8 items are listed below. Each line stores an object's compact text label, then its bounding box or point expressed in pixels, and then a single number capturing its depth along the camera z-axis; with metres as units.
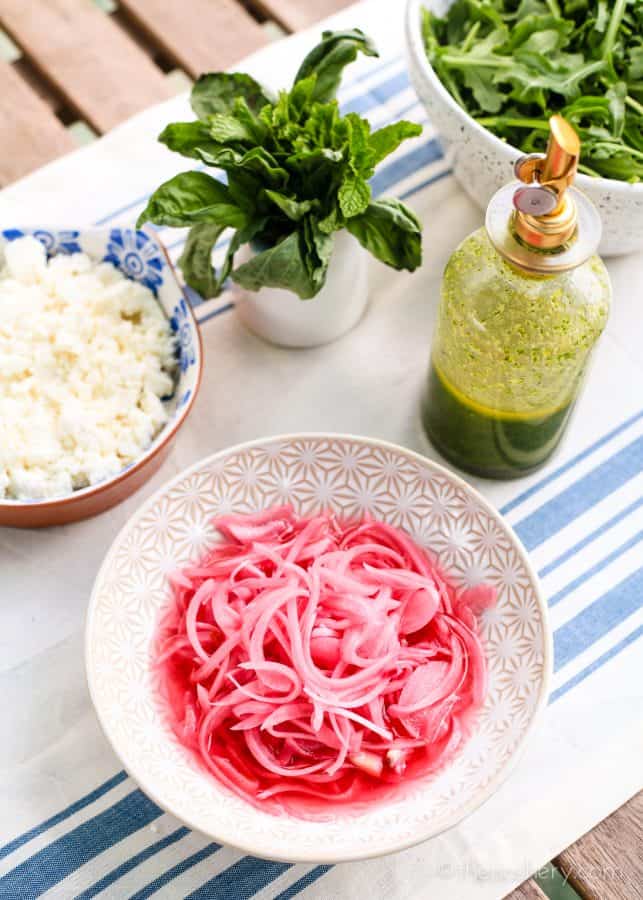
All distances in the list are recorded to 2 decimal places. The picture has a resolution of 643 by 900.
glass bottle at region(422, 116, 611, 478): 0.81
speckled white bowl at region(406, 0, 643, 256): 1.02
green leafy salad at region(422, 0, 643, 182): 1.06
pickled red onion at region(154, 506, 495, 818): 0.86
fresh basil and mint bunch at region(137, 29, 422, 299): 0.95
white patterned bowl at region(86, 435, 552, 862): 0.81
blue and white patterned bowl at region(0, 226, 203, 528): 0.98
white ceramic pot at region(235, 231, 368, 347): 1.08
